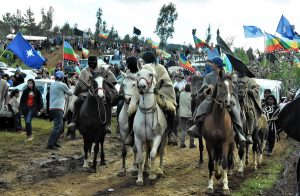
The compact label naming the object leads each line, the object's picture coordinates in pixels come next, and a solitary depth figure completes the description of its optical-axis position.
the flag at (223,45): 10.75
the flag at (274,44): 32.75
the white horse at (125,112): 11.40
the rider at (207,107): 10.45
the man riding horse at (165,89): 11.40
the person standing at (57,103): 15.00
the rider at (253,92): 13.27
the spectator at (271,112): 16.50
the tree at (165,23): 84.00
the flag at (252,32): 32.50
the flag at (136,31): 46.75
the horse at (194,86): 16.00
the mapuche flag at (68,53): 22.17
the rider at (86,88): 12.38
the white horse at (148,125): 10.66
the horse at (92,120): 12.06
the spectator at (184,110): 17.70
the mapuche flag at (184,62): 27.02
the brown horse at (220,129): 9.91
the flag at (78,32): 34.62
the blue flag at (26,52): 18.11
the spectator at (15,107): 17.94
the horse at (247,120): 12.46
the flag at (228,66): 20.76
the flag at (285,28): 34.47
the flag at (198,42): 30.12
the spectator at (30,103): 16.39
